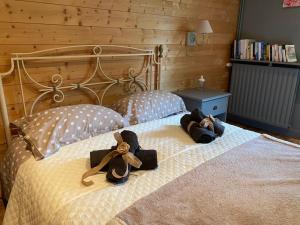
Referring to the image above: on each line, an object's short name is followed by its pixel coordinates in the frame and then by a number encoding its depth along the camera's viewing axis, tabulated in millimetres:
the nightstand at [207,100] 2489
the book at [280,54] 2910
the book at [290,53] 2859
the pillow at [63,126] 1395
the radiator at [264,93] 2930
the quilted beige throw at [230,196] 940
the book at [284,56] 2893
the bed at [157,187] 956
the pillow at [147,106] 1938
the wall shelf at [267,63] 2854
